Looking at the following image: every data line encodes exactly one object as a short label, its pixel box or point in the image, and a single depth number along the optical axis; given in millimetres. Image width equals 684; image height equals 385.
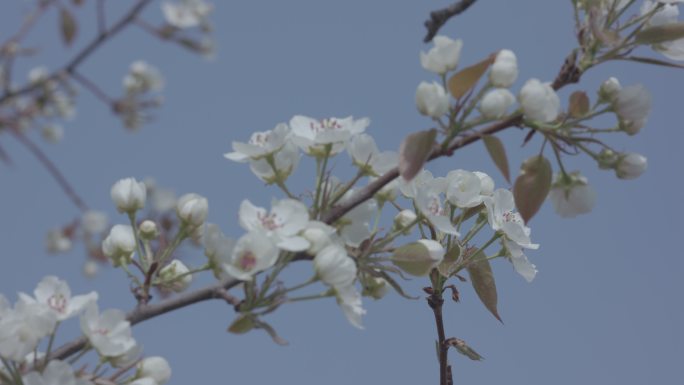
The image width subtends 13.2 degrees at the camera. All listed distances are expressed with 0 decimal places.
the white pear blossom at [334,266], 1134
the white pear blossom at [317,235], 1135
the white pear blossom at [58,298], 1142
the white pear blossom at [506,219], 1226
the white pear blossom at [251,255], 1128
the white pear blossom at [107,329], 1133
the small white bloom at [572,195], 1165
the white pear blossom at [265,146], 1180
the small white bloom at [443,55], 1156
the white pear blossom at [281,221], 1131
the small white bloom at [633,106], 1143
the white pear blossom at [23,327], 1122
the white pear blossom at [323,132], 1169
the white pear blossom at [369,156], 1179
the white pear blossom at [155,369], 1159
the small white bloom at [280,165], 1187
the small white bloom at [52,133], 6953
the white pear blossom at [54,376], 1120
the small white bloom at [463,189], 1217
